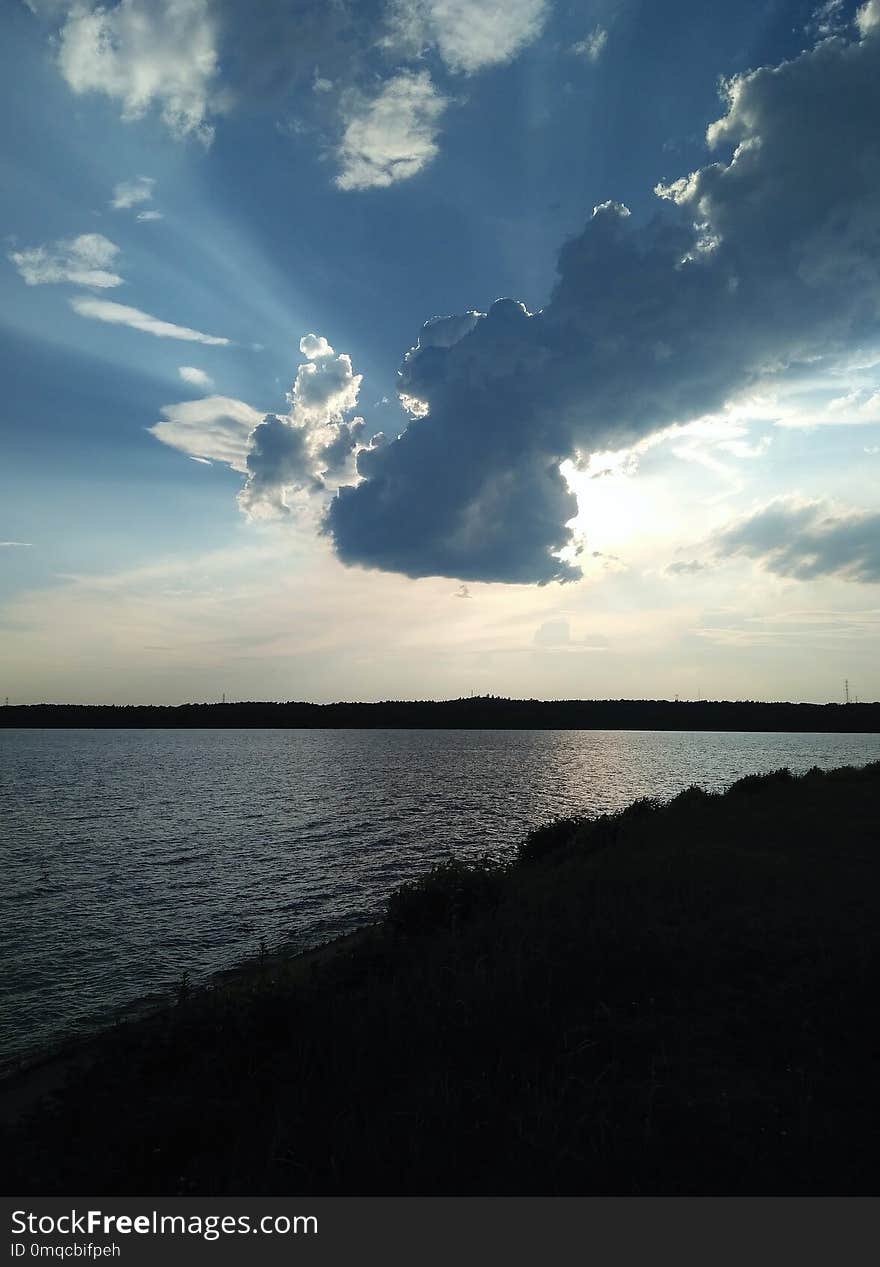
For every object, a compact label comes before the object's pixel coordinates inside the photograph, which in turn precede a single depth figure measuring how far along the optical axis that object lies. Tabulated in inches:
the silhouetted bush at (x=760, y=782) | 1807.3
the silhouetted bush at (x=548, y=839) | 1255.3
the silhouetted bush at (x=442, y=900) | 745.0
